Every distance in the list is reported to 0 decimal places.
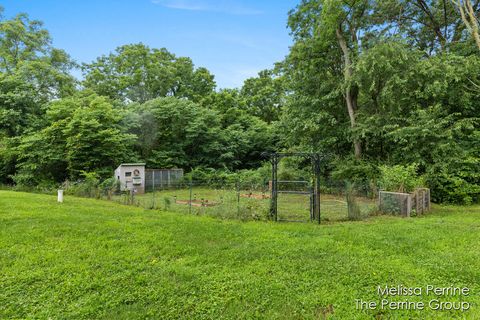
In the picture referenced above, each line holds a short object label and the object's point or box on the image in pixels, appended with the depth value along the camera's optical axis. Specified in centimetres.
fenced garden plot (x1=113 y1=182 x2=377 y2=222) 720
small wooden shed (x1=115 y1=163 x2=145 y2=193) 1395
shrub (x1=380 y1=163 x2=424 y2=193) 823
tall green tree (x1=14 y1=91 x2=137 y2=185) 1456
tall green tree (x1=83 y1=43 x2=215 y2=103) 2666
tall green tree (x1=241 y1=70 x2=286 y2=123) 2817
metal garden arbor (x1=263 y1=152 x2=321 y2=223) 671
